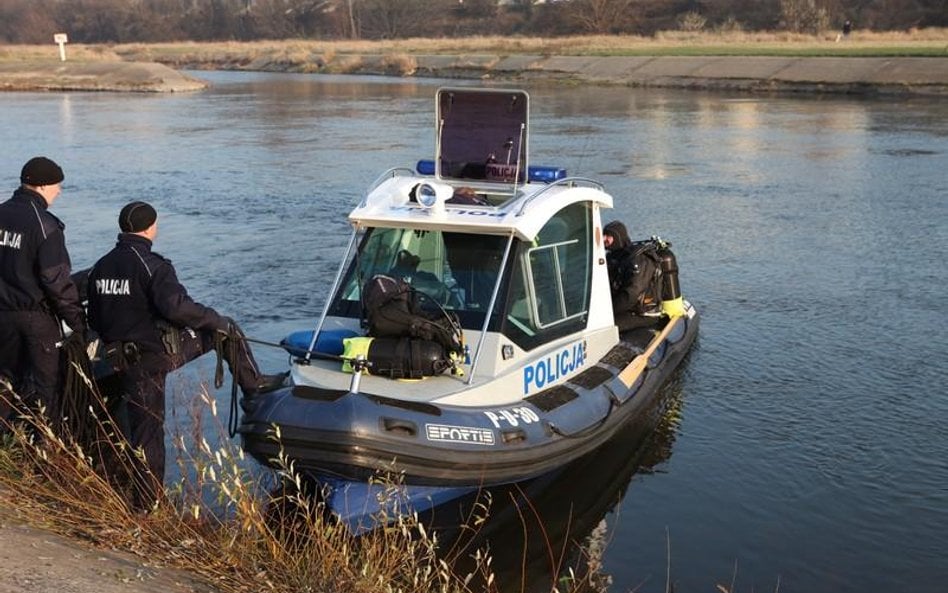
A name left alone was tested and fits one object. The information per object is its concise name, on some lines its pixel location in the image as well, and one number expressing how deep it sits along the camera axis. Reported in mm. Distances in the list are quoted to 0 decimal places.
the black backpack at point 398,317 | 7238
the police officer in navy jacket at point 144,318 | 6273
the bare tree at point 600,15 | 77000
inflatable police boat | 6543
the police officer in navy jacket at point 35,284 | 6484
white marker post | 60656
